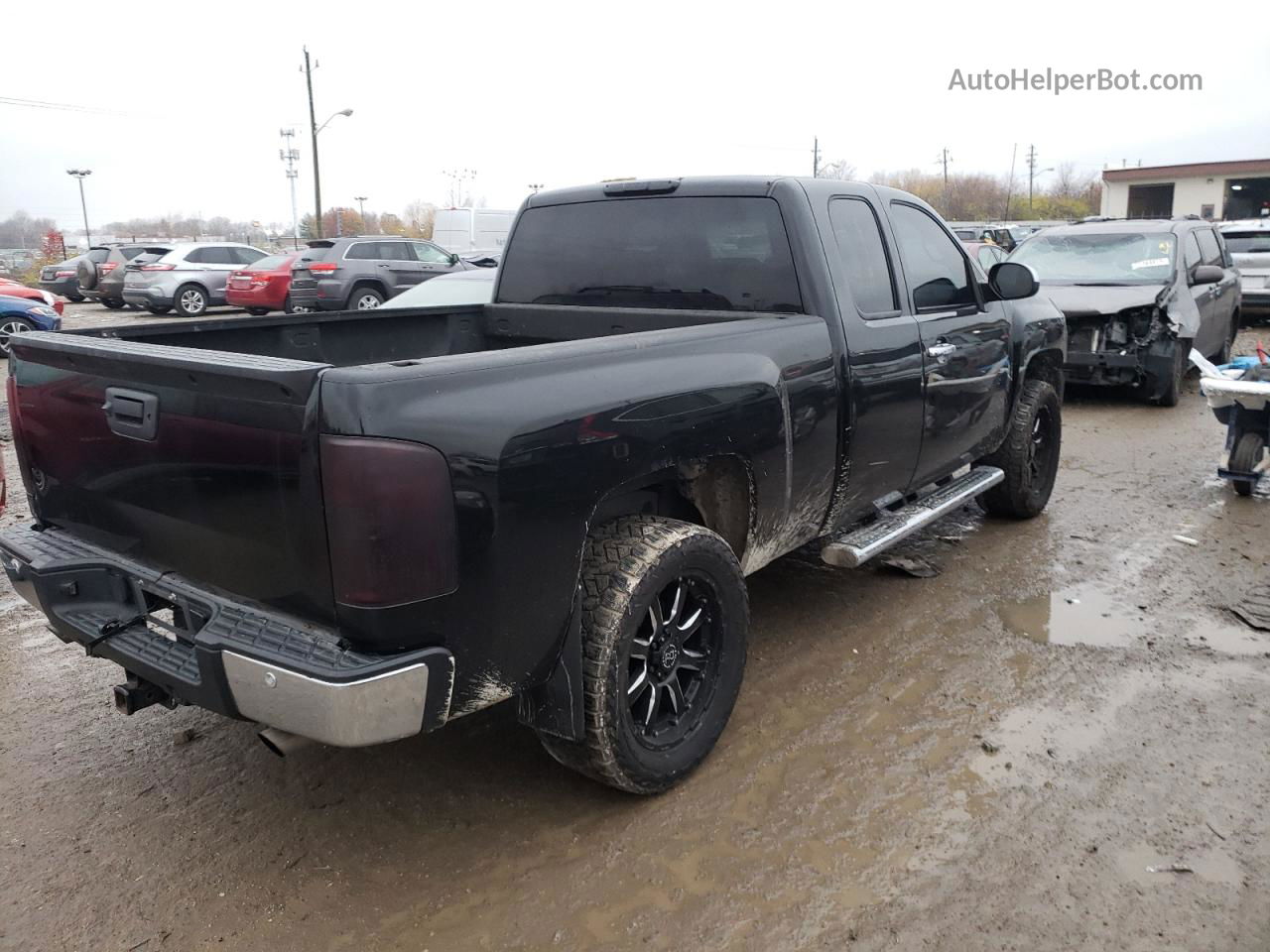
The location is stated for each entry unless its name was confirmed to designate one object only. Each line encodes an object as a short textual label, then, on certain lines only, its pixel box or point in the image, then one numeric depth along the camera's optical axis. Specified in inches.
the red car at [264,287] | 798.5
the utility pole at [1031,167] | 3330.7
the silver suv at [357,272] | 765.3
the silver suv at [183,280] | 862.5
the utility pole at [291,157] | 2122.3
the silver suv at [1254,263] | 630.5
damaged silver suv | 390.0
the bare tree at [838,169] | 2415.6
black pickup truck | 96.0
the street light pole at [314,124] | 1504.7
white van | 1100.5
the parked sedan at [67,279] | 1056.8
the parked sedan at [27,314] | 602.9
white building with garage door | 1684.3
